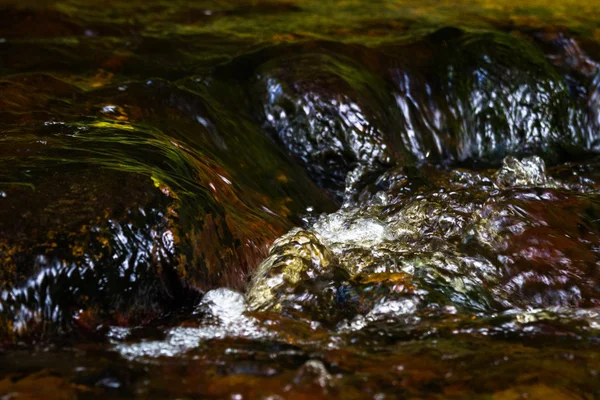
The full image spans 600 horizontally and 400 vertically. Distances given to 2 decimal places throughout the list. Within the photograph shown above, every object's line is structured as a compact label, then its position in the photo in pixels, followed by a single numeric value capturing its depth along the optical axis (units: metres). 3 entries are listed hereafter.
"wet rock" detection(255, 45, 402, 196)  4.53
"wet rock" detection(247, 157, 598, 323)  2.57
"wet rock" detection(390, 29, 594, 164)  5.20
